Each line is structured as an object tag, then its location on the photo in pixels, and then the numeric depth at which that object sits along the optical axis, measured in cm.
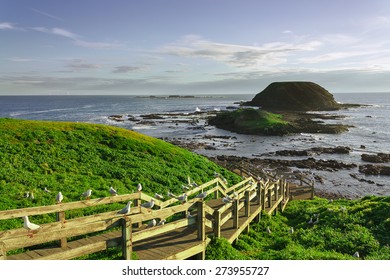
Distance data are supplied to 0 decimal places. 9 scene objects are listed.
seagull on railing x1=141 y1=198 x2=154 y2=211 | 1016
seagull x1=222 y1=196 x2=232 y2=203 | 1237
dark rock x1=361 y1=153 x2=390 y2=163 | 5194
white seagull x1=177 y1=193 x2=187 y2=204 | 1117
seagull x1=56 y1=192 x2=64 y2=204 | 1044
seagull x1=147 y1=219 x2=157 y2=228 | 1009
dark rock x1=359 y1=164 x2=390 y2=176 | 4559
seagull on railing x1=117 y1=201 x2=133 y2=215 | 881
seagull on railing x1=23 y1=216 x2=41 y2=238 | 739
